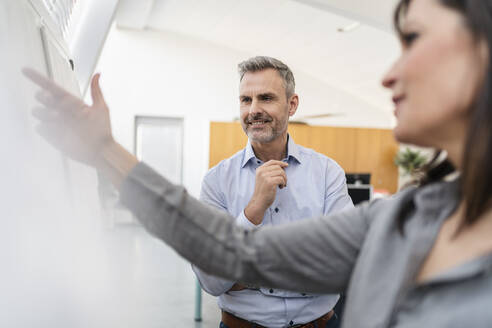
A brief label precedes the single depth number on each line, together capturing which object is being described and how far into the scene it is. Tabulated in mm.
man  1250
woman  516
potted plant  8094
